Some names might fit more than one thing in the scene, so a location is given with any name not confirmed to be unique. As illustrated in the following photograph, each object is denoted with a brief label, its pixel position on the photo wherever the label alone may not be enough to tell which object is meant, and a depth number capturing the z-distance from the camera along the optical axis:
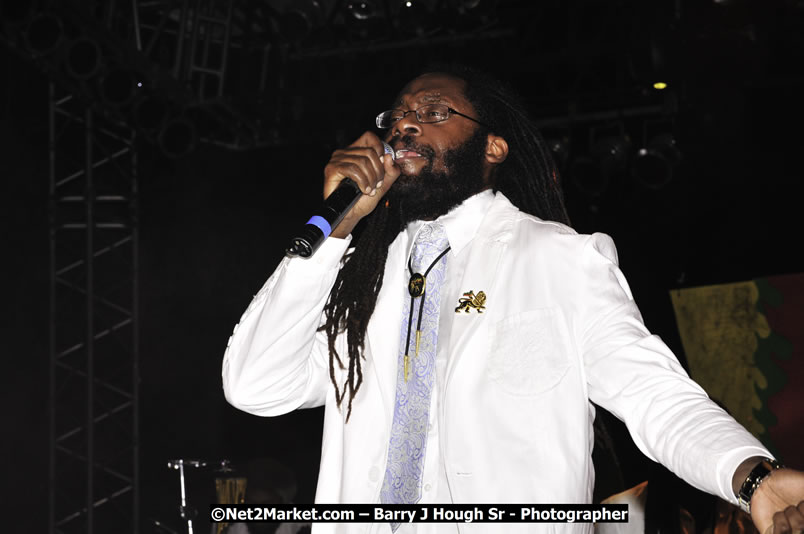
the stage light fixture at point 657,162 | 6.20
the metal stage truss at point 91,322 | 6.12
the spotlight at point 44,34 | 5.04
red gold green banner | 5.63
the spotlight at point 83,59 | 5.22
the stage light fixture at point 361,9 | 5.96
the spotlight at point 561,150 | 6.54
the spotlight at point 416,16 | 5.66
